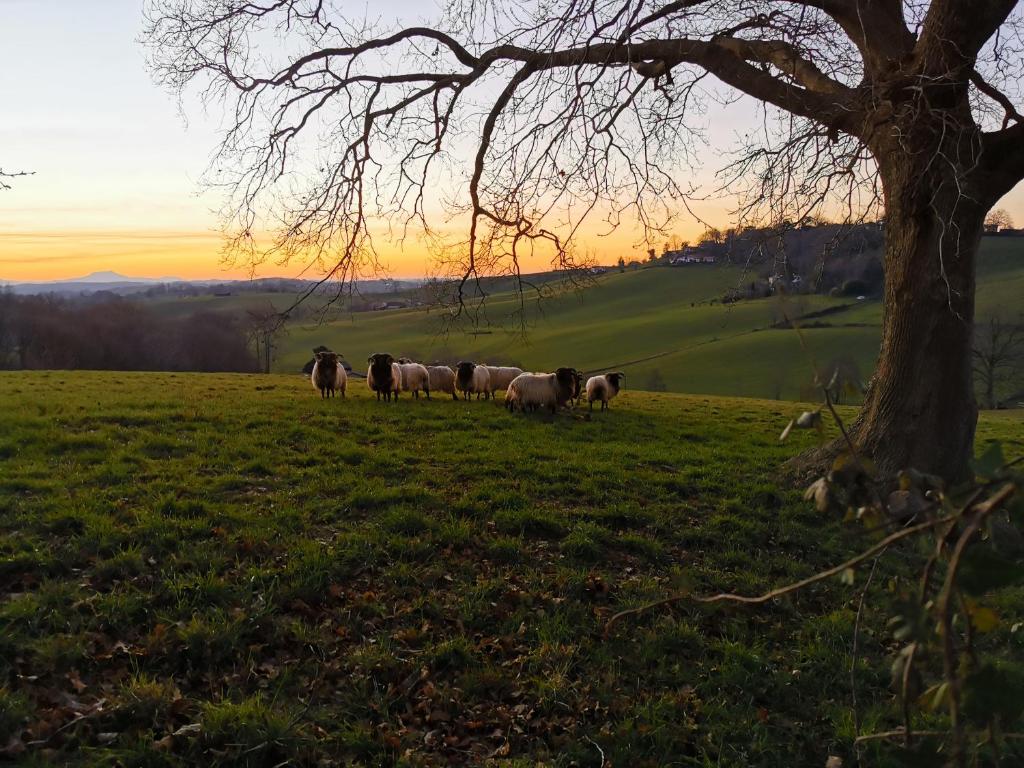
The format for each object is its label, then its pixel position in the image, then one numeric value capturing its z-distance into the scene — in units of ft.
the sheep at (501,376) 62.90
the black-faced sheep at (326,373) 56.90
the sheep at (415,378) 59.62
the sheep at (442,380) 62.59
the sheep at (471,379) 60.80
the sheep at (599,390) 60.23
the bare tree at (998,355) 167.09
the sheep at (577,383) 56.25
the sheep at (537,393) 51.29
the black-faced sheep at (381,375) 54.75
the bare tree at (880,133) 22.40
